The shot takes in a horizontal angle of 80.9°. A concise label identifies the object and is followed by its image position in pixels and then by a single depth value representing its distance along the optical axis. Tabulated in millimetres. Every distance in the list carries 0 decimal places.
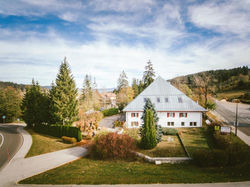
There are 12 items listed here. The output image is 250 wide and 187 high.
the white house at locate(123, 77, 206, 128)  27609
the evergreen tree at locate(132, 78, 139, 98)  64412
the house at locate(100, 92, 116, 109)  65594
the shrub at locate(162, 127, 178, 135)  23844
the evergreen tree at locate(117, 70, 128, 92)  56697
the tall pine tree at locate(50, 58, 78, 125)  25406
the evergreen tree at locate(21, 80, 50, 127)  29969
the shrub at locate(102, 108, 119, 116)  42181
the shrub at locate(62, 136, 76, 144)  21641
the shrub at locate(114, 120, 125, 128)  29781
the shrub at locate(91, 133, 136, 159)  15297
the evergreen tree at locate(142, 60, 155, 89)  43928
